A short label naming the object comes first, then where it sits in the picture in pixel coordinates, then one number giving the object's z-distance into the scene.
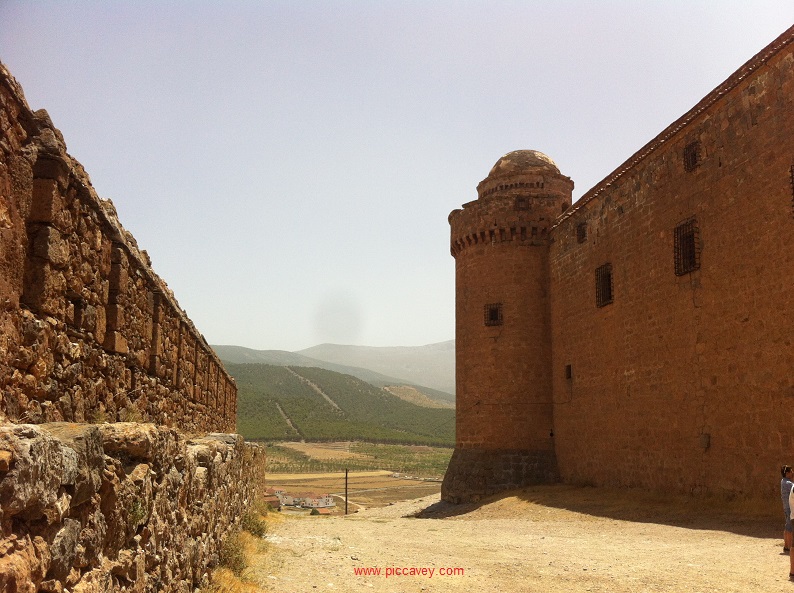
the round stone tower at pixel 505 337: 20.89
